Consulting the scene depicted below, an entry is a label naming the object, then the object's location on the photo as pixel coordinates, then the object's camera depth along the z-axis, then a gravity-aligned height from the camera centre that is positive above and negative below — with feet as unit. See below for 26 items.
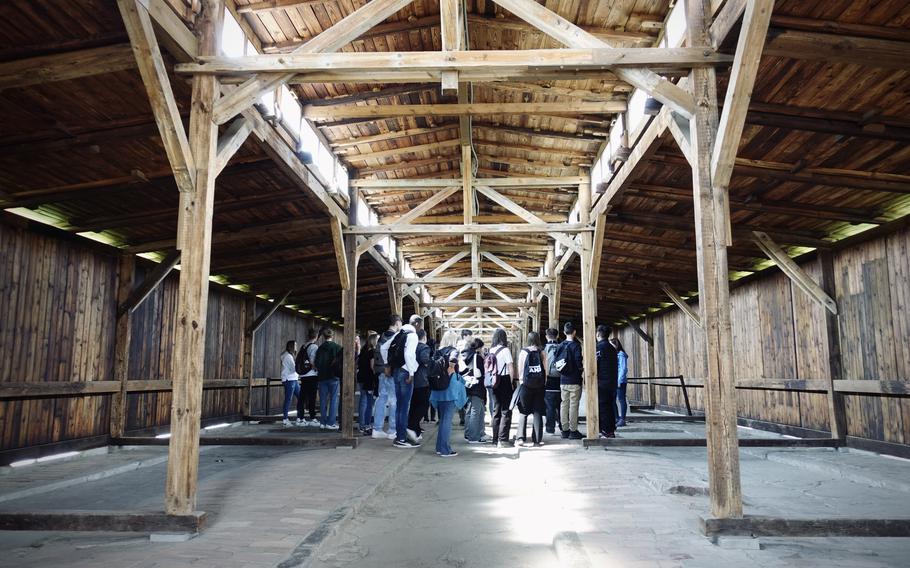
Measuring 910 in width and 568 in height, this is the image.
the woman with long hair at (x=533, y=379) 30.63 -0.68
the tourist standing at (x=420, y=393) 30.81 -1.39
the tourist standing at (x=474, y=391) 31.24 -1.30
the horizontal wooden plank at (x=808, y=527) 14.98 -3.81
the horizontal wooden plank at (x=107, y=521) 15.02 -3.66
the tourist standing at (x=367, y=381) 35.81 -0.88
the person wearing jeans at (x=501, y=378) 31.53 -0.64
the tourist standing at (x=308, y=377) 40.96 -0.75
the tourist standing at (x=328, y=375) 37.55 -0.57
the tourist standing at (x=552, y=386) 34.10 -1.17
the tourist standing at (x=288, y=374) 44.47 -0.59
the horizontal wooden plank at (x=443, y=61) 18.06 +8.66
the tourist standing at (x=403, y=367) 30.09 -0.09
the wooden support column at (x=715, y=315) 15.71 +1.24
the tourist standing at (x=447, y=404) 29.04 -1.78
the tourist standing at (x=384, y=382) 32.37 -0.91
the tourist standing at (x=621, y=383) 41.04 -1.21
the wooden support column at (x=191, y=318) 15.93 +1.22
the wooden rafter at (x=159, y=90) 14.73 +6.61
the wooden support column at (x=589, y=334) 32.40 +1.61
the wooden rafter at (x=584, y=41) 17.48 +9.25
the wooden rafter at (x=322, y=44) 18.04 +9.52
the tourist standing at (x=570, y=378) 32.99 -0.69
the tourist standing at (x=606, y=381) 33.24 -0.87
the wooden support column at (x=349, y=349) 31.86 +0.84
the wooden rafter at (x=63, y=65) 16.56 +7.80
